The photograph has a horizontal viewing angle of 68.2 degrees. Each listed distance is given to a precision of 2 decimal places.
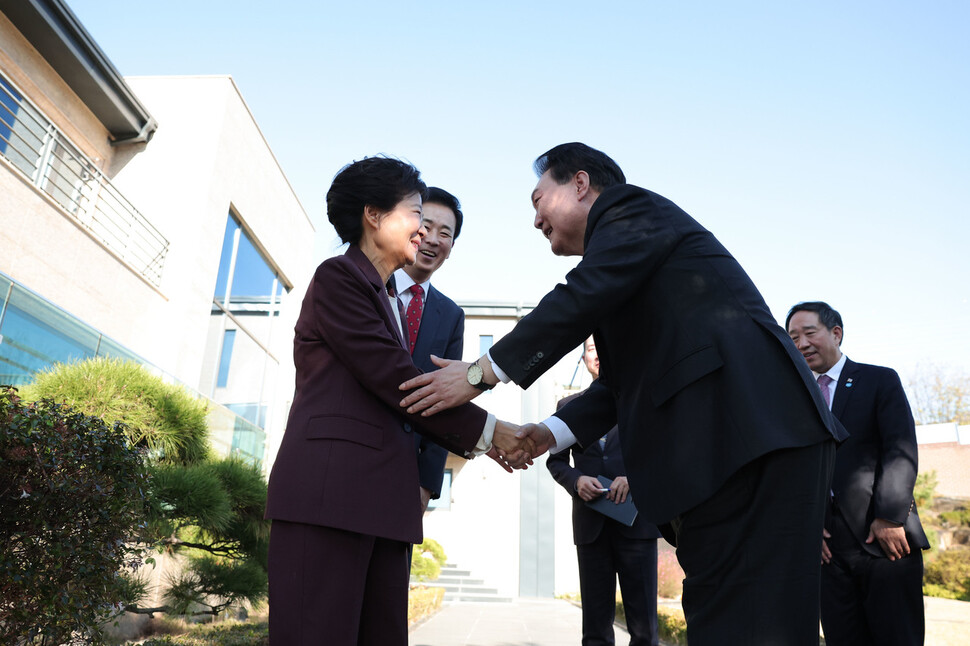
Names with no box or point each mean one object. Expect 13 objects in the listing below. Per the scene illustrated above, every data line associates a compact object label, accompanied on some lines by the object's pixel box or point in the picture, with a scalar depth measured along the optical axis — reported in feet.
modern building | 22.06
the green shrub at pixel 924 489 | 51.06
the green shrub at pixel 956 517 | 53.83
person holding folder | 11.14
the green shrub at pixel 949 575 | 42.27
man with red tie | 9.15
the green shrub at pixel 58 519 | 8.55
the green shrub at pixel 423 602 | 28.47
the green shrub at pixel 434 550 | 56.95
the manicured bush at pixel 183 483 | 13.14
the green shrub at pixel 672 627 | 22.11
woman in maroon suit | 5.46
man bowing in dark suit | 4.94
